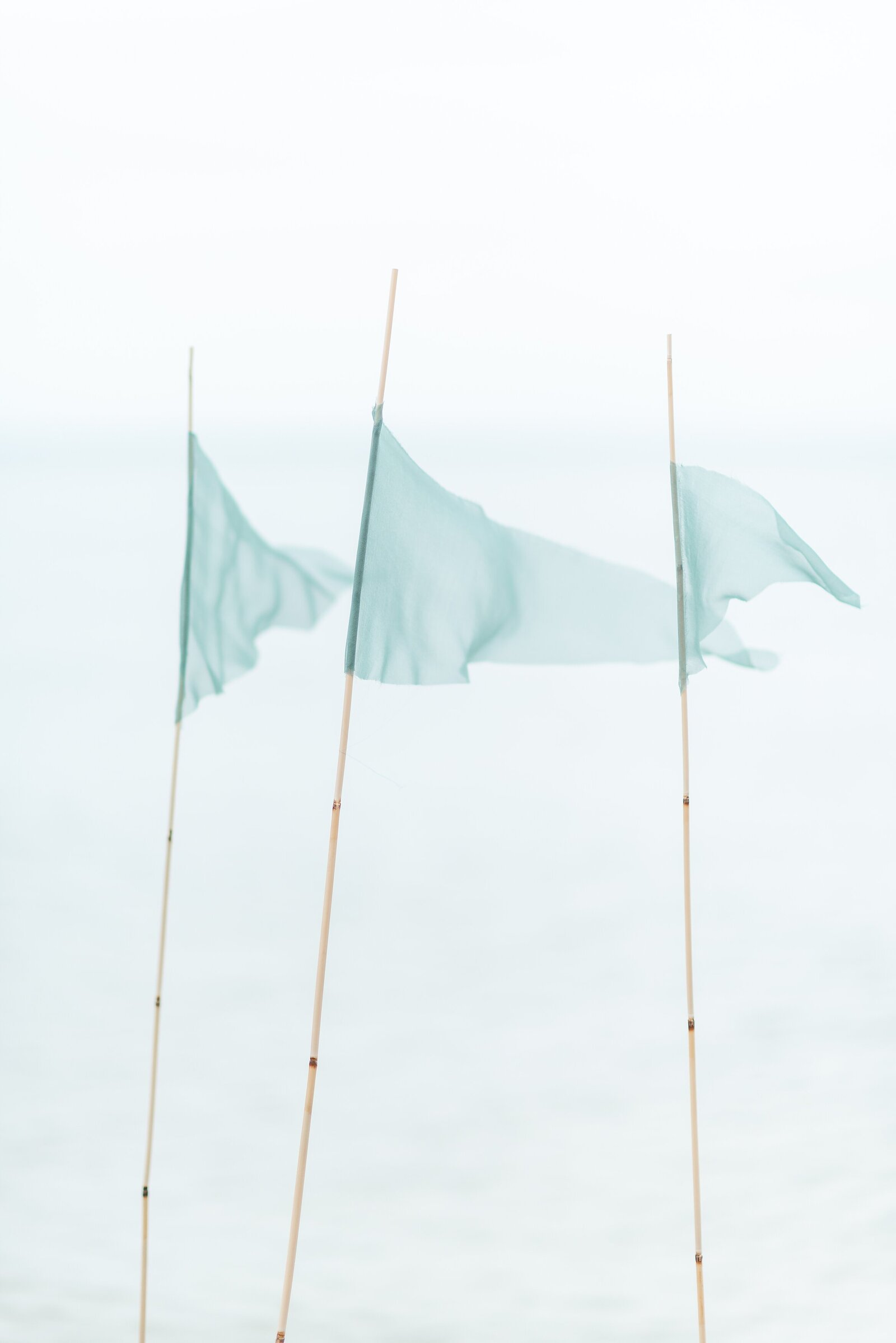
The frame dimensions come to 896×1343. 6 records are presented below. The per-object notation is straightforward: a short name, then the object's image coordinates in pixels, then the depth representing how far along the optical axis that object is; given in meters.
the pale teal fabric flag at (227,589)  7.72
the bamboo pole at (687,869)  7.14
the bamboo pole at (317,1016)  7.07
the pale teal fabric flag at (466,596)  7.25
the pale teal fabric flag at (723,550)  7.27
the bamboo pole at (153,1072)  7.53
